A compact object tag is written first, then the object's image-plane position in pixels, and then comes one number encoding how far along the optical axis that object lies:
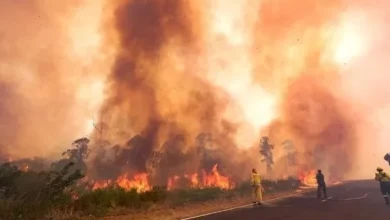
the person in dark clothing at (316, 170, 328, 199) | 19.88
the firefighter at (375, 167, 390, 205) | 16.12
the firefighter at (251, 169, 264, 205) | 16.62
